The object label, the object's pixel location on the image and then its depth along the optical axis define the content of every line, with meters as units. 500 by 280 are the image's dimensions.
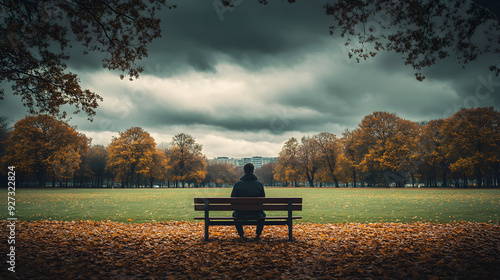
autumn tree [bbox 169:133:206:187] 77.94
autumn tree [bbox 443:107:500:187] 48.48
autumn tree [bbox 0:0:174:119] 8.37
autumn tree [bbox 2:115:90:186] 49.56
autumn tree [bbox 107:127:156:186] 64.75
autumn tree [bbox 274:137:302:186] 79.75
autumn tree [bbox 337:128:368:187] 61.56
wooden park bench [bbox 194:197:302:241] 7.17
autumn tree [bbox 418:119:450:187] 55.28
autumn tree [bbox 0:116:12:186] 53.84
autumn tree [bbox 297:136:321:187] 77.31
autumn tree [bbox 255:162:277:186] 127.53
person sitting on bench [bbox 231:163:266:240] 7.71
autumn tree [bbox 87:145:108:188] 72.50
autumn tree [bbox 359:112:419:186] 53.78
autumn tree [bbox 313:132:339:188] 73.50
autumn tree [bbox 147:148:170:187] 70.19
